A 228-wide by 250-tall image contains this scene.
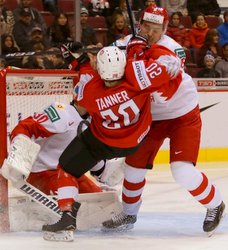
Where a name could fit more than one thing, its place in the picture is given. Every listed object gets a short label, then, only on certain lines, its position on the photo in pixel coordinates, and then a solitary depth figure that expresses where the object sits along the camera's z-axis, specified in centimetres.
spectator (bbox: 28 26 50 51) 1436
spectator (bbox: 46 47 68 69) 1295
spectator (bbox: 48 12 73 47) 1482
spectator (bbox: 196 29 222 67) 1630
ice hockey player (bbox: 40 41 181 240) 743
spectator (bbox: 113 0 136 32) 1593
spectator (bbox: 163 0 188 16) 1645
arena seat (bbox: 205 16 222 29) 1755
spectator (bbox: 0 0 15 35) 1423
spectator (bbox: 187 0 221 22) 1752
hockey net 832
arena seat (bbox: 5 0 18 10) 1491
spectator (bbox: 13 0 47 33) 1473
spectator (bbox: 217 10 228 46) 1702
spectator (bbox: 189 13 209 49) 1683
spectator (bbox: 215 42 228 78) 1557
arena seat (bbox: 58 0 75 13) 1544
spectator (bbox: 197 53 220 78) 1535
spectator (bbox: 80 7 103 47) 1484
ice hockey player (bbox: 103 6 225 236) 788
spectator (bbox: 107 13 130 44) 1561
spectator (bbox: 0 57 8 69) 1228
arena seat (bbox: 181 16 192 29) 1695
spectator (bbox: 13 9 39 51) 1433
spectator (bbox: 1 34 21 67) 1403
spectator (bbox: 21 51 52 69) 1311
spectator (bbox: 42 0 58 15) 1573
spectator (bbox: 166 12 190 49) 1625
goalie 778
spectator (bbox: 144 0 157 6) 1600
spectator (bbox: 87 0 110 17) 1611
